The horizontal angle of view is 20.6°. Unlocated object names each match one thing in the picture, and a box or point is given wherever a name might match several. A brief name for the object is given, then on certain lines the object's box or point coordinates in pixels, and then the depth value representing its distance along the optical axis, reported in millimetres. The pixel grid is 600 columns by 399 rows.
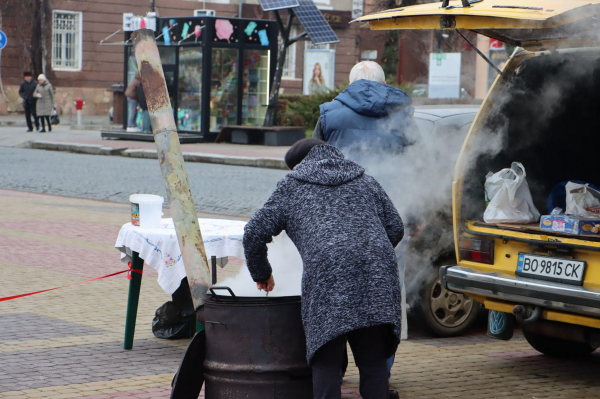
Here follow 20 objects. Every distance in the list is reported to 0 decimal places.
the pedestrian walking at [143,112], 43906
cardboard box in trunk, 9243
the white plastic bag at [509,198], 9962
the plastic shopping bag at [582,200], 10004
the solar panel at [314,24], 42978
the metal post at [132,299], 10438
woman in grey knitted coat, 6706
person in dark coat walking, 50008
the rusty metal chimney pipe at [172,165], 7856
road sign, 45055
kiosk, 42295
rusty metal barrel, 7101
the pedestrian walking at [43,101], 49410
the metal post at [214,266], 10125
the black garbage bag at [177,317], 11001
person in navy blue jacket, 9364
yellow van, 8510
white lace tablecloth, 9976
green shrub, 44458
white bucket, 10339
